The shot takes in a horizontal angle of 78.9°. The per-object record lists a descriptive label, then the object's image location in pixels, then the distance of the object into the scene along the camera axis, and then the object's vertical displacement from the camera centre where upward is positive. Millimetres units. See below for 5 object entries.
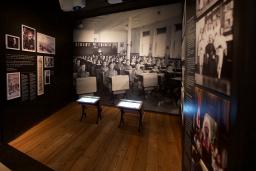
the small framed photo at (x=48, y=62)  4230 +322
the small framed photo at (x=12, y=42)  2863 +583
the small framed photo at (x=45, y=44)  3926 +790
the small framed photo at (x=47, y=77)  4251 -113
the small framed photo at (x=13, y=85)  2895 -241
